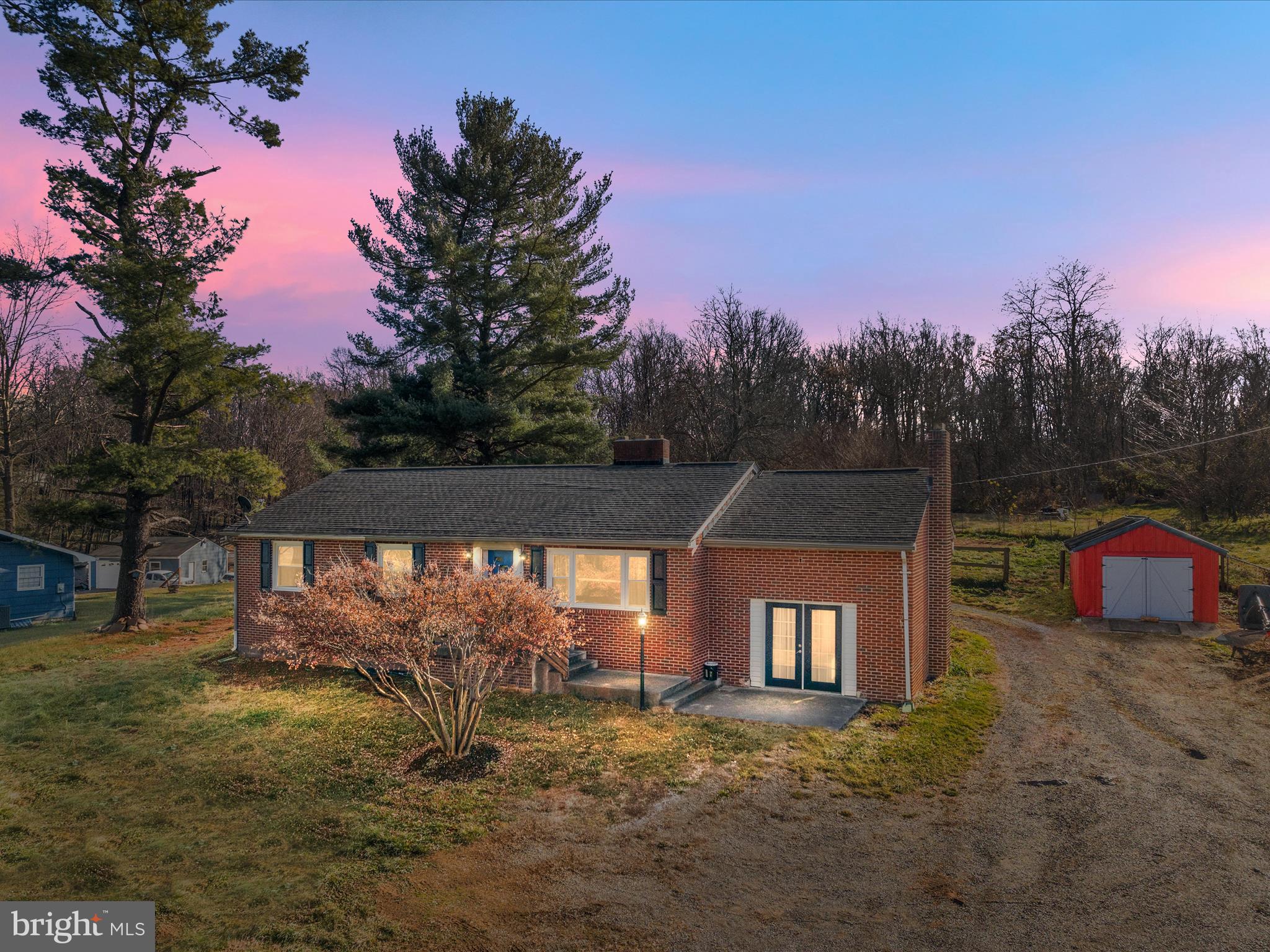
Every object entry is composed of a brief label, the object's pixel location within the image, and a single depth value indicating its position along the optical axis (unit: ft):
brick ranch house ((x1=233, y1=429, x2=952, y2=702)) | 50.19
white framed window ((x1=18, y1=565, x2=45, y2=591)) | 93.71
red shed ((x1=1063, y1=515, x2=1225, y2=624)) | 76.38
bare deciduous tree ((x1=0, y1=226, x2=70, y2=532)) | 109.09
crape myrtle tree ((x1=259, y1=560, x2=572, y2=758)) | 36.94
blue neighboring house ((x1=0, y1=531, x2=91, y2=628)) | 92.07
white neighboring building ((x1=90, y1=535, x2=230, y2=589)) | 143.54
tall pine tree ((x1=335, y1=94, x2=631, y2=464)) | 101.76
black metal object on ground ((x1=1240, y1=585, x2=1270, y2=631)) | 69.72
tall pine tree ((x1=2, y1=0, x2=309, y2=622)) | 73.51
